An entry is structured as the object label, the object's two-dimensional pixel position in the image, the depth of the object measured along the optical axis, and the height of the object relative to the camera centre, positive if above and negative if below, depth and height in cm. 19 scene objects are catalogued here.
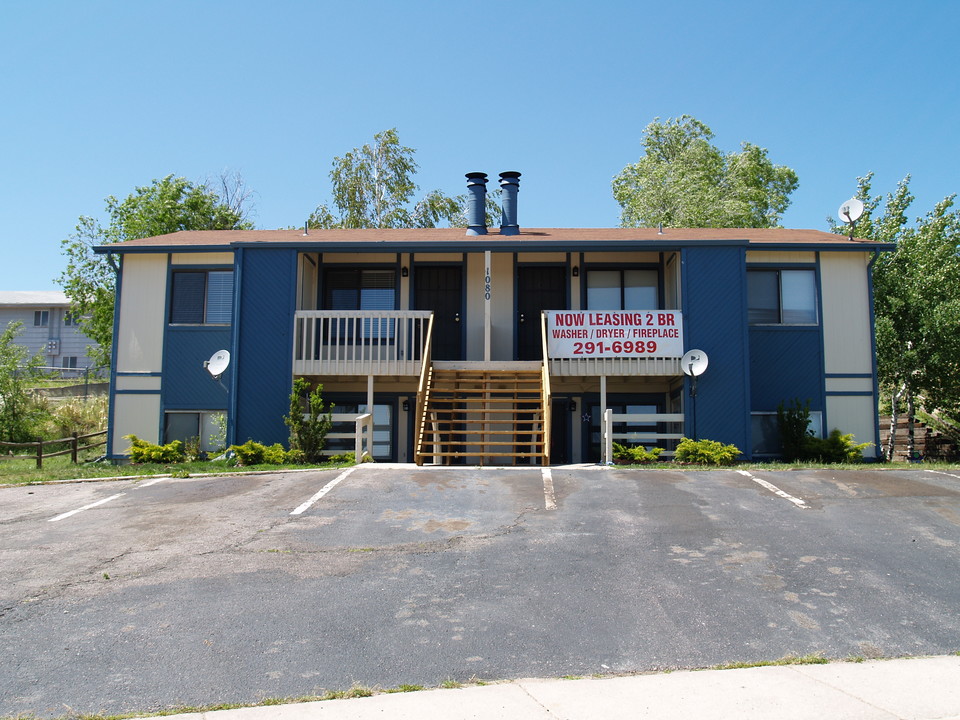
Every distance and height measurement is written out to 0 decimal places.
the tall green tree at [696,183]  3108 +1043
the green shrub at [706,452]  1427 -66
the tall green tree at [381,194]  3272 +916
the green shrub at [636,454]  1442 -70
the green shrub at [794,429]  1557 -25
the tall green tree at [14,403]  2108 +20
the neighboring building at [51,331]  4488 +454
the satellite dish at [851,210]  1691 +445
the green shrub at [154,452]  1573 -81
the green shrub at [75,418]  2252 -21
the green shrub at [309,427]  1465 -26
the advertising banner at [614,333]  1545 +161
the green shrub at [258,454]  1450 -77
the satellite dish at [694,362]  1495 +102
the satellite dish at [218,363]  1566 +97
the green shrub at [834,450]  1523 -63
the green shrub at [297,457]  1452 -81
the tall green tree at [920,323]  1786 +216
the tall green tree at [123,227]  2848 +671
